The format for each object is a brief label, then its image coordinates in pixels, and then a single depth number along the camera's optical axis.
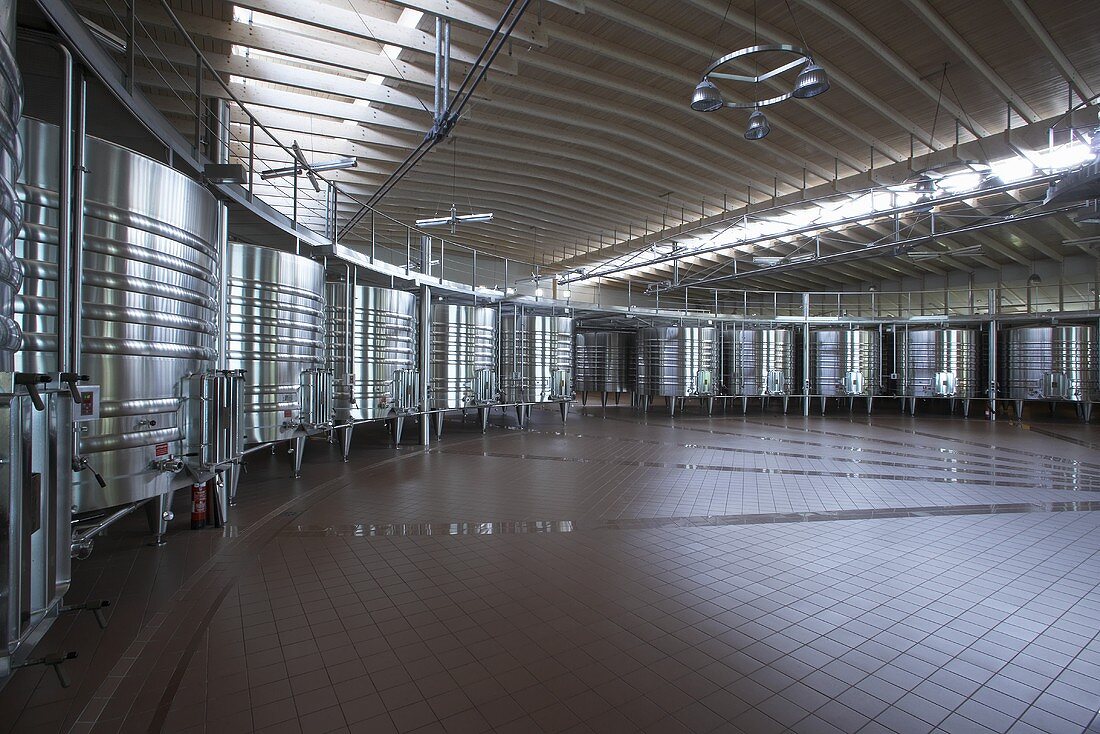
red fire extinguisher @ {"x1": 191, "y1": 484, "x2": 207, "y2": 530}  6.00
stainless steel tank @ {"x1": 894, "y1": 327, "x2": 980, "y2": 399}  22.09
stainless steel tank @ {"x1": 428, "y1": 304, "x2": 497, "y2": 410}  13.85
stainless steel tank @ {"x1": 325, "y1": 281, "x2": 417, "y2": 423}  10.61
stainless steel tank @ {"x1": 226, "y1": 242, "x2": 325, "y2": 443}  7.50
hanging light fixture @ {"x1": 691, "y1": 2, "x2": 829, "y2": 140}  7.55
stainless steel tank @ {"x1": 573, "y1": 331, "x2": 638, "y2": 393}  24.31
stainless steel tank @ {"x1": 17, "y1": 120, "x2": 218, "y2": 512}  3.85
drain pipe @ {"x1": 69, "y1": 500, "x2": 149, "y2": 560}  3.77
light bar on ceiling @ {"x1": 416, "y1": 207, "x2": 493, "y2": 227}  13.98
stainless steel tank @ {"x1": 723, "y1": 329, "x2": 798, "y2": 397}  22.90
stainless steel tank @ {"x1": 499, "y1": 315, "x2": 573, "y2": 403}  16.53
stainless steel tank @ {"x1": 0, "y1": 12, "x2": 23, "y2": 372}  2.78
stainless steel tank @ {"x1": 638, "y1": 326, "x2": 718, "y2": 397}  21.62
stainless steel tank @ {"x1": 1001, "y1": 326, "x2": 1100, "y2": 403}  19.50
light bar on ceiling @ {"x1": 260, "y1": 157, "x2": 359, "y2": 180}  9.76
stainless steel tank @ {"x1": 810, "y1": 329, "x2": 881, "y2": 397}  23.09
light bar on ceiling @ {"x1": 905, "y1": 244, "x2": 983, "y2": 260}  19.42
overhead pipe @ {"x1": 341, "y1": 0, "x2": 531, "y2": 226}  7.05
